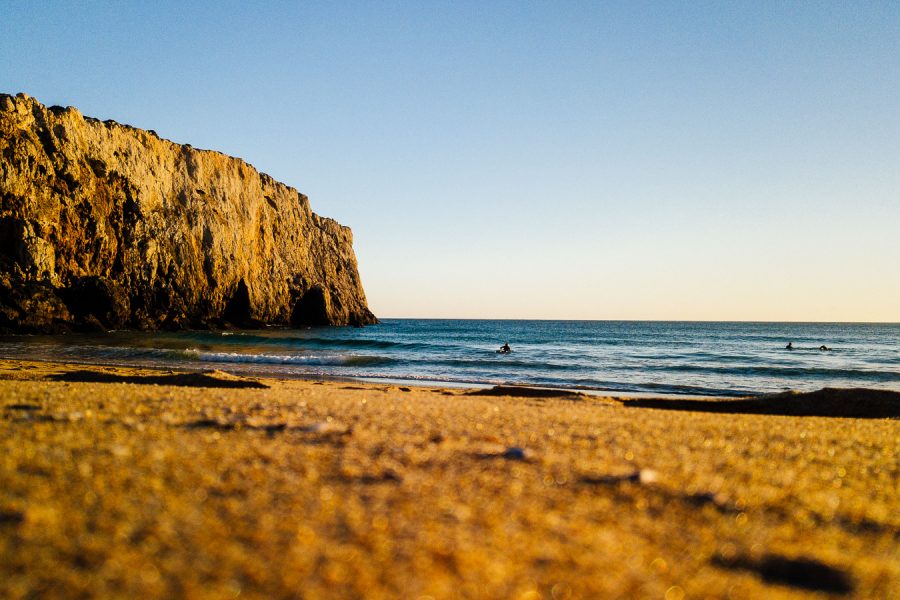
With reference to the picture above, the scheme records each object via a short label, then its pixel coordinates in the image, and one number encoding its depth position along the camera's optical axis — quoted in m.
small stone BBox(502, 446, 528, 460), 3.19
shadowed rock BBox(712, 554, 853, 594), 1.80
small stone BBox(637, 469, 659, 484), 2.77
